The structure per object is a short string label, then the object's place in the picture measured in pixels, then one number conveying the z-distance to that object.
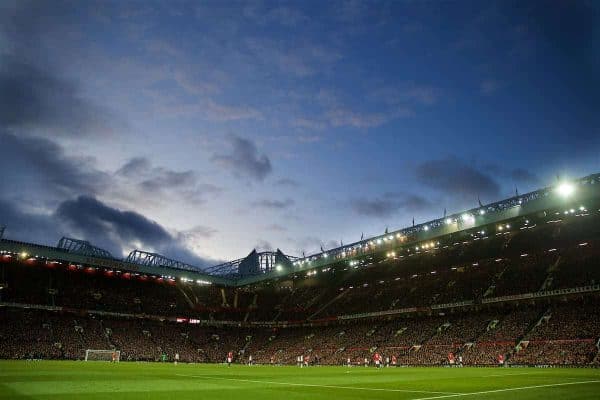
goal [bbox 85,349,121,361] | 59.00
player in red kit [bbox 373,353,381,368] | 50.81
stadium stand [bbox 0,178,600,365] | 51.16
